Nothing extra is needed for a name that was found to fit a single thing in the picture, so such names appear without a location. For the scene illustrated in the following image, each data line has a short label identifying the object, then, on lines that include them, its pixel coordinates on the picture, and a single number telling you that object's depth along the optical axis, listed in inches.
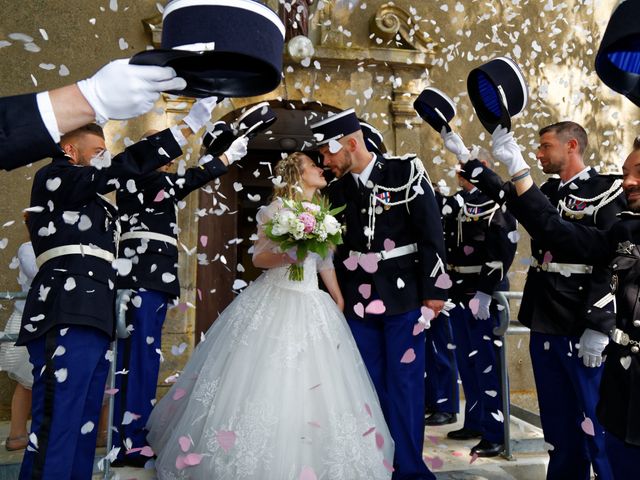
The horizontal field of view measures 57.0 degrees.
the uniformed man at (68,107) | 65.1
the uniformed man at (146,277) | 161.6
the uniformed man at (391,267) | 143.1
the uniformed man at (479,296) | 183.9
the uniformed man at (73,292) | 113.4
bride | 124.1
